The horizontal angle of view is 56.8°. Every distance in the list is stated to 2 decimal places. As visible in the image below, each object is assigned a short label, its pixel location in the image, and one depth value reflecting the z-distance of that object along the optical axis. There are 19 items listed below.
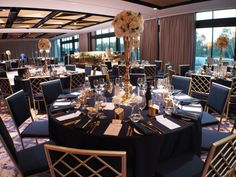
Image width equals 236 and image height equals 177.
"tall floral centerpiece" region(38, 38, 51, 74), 6.73
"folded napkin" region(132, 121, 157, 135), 1.86
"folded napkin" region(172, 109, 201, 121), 2.21
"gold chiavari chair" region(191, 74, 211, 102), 4.70
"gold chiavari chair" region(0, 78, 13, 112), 5.26
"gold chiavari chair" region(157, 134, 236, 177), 1.44
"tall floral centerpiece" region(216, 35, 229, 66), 5.61
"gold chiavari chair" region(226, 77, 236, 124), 4.44
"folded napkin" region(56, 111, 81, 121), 2.28
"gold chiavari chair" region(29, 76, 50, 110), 4.96
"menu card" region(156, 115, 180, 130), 2.05
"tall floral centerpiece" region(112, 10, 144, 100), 2.64
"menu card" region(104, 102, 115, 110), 2.59
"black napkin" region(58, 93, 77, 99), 3.09
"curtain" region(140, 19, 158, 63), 10.64
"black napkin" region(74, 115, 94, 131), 1.99
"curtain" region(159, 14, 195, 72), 8.99
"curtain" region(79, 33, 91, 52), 17.65
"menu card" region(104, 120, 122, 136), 1.89
